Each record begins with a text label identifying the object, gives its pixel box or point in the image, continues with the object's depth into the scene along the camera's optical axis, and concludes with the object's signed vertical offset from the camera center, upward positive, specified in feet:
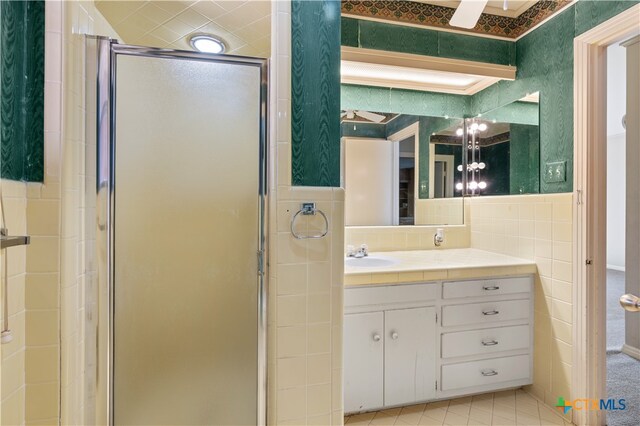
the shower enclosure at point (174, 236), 4.27 -0.35
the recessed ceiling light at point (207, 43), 4.61 +2.43
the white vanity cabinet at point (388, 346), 5.79 -2.48
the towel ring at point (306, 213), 4.51 -0.02
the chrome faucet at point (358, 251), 7.39 -0.91
